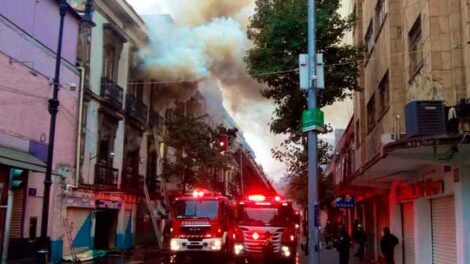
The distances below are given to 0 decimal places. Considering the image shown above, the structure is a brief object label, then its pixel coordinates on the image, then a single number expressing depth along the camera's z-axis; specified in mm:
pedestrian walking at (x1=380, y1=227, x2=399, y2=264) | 16703
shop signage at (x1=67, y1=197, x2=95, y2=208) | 21031
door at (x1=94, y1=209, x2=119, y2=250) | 25656
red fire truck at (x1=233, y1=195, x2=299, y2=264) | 19812
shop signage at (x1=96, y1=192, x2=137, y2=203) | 23984
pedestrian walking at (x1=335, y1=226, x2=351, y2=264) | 18438
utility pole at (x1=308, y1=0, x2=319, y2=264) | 11055
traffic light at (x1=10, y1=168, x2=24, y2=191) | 16797
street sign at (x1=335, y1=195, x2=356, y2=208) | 25344
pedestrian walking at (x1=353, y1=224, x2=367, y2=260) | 24219
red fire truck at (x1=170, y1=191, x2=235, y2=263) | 20031
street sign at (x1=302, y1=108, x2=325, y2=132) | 11586
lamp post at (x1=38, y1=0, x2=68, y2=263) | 13685
